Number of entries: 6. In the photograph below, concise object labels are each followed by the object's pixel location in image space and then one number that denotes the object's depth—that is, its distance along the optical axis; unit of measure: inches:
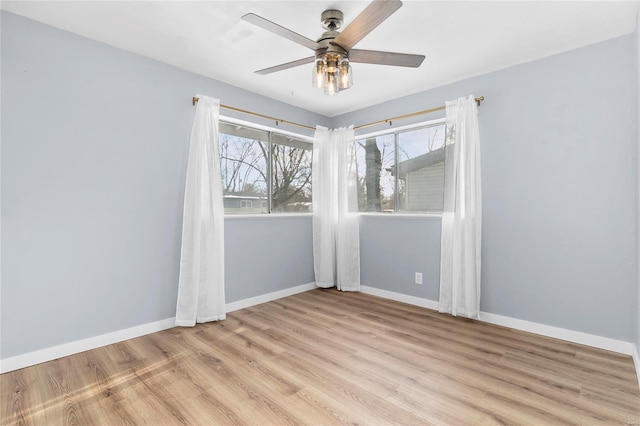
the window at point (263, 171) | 138.4
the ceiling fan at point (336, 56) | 74.4
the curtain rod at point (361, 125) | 128.9
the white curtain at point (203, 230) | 115.4
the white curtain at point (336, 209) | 164.1
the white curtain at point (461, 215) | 119.7
